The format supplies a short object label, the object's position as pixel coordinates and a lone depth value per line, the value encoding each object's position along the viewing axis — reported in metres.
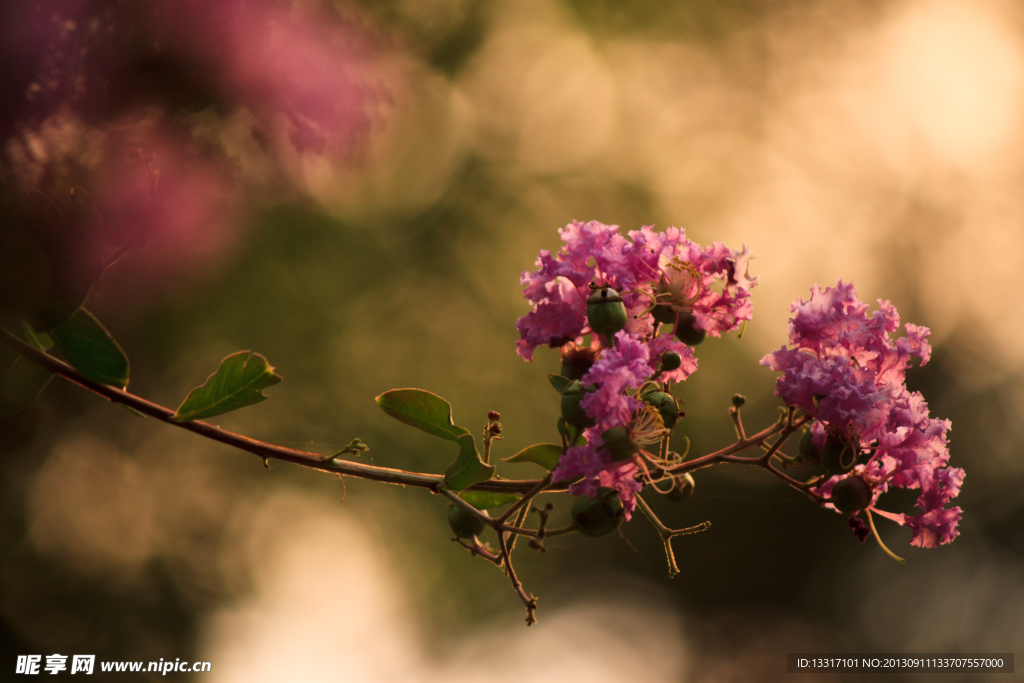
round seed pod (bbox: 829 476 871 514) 1.54
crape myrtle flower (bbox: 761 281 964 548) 1.54
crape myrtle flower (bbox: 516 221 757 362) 1.55
